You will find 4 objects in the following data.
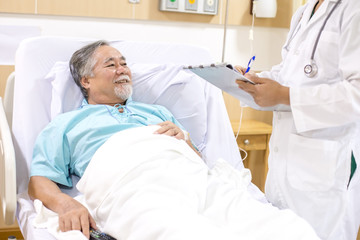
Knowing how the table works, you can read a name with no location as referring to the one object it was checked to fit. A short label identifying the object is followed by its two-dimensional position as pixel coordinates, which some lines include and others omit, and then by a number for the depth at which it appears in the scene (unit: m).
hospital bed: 2.14
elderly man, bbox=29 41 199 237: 1.83
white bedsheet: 1.40
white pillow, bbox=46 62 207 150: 2.40
